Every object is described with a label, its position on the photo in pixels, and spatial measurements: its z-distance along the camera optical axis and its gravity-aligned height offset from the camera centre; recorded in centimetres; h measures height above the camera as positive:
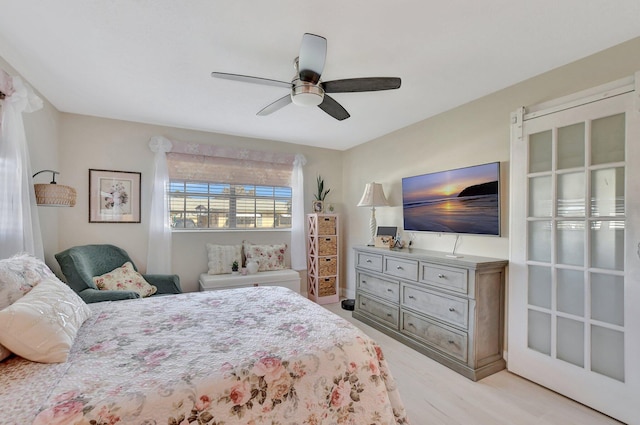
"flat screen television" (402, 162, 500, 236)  263 +13
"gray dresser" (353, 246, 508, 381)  239 -85
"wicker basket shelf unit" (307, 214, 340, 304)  428 -68
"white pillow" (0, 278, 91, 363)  116 -49
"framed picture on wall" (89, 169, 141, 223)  337 +18
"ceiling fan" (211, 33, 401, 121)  172 +84
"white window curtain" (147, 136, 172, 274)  355 -7
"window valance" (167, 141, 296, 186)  376 +66
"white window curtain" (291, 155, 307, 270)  441 -7
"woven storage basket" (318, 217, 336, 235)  429 -19
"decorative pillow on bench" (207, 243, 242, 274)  381 -60
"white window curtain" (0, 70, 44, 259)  200 +27
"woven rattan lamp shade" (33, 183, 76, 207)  237 +14
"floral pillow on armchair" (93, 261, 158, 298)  290 -71
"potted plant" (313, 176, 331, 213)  448 +27
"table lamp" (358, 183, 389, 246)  370 +20
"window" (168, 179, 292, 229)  384 +10
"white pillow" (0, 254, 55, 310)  133 -33
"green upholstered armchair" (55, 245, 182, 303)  247 -58
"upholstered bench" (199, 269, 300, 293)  357 -86
